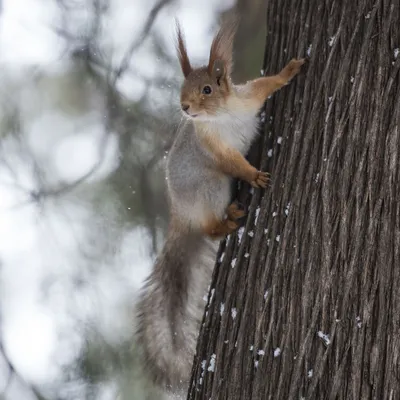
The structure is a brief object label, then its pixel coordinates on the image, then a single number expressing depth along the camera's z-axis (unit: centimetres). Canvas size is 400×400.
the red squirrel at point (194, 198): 542
